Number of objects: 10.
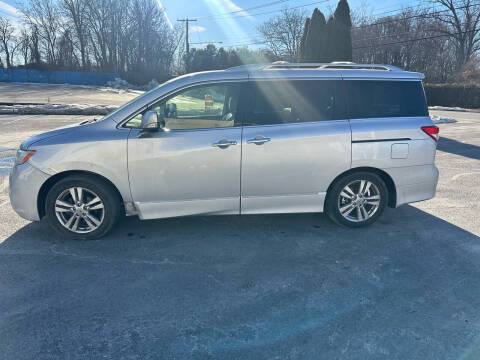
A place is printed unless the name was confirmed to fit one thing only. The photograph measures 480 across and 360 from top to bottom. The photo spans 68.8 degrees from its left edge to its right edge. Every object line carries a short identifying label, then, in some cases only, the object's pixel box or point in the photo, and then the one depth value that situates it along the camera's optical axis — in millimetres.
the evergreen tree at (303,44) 20580
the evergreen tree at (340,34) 18812
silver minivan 3795
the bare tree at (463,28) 39625
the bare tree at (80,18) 56406
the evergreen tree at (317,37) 19375
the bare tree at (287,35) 53969
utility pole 54094
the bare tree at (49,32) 56594
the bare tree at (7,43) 54750
